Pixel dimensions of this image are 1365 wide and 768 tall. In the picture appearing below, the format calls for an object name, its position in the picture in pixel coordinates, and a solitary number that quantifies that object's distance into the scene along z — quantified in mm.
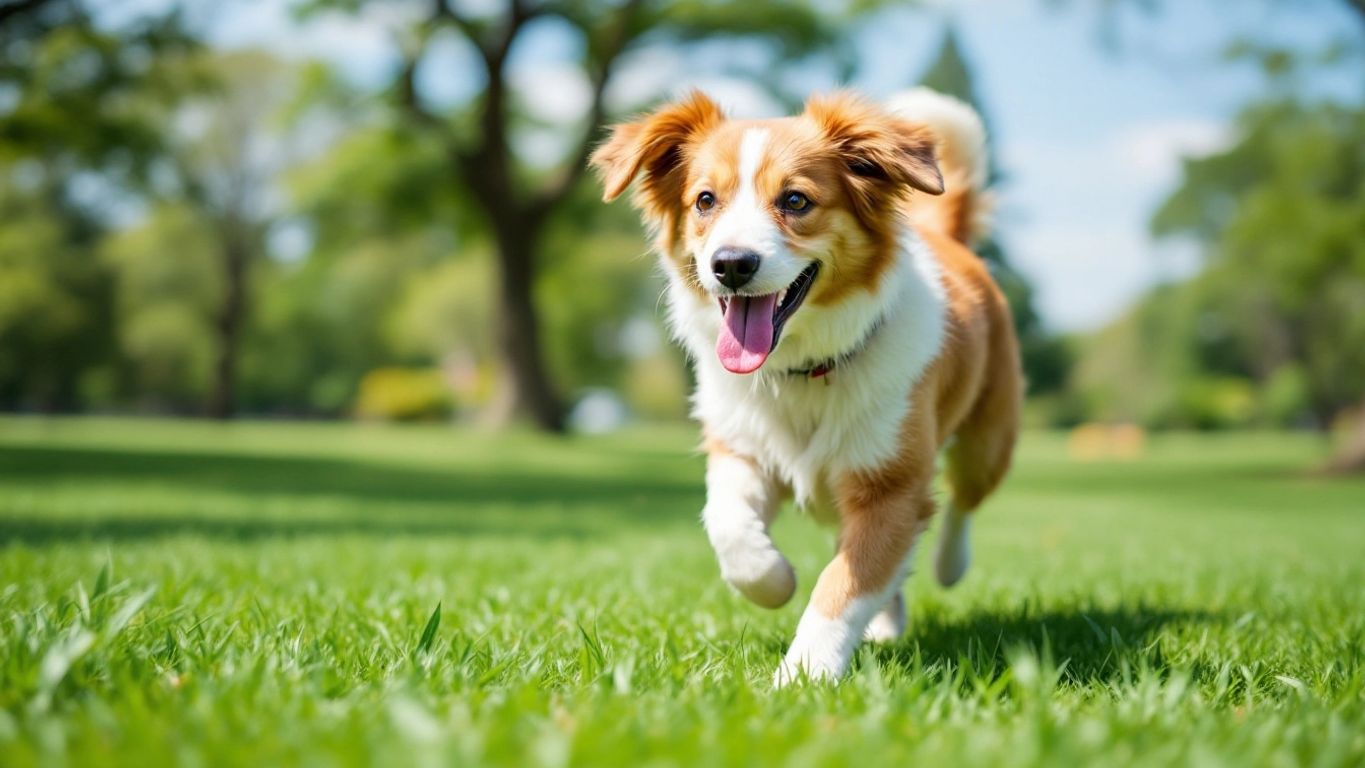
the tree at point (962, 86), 12903
